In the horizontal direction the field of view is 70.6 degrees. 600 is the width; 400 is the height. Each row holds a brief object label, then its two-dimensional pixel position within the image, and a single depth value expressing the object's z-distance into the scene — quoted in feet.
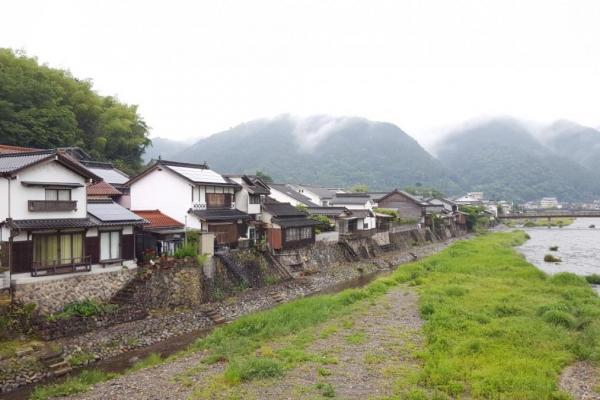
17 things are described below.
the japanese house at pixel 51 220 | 57.21
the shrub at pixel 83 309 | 58.29
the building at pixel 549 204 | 616.39
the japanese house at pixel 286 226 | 111.55
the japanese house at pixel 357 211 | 156.66
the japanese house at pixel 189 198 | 91.97
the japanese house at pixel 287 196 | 174.19
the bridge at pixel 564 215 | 317.83
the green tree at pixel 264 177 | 259.19
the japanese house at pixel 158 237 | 80.89
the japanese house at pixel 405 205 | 221.87
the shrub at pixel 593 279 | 103.55
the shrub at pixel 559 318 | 61.21
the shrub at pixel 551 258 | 145.21
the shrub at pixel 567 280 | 93.86
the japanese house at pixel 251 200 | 108.27
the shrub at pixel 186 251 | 78.74
